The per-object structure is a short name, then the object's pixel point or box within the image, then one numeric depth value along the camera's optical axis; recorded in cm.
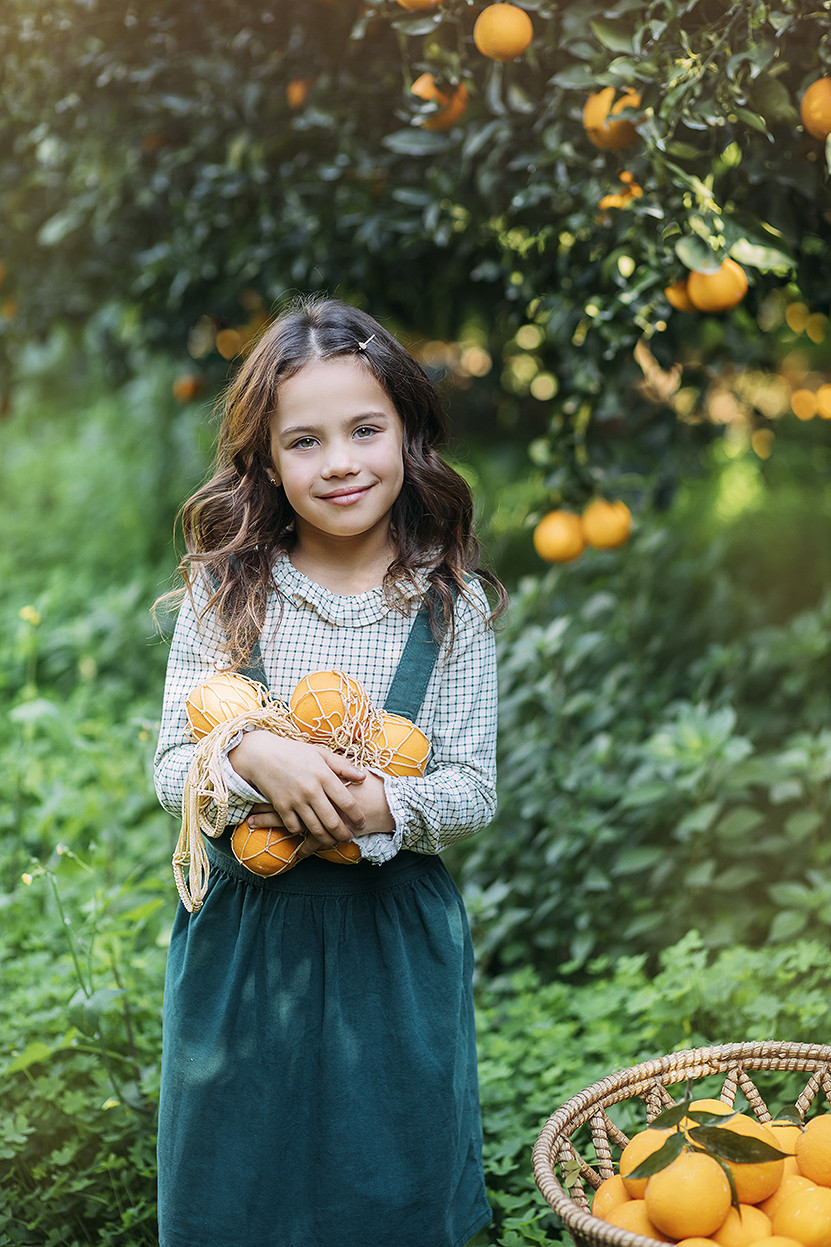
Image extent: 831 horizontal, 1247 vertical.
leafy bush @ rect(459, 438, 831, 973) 254
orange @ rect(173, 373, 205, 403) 403
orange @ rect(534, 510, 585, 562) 257
